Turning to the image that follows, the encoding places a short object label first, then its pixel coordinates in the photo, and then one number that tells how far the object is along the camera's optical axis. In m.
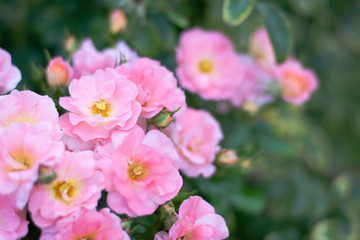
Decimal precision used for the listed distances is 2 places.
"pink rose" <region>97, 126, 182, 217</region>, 0.61
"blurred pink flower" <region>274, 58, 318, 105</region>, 0.83
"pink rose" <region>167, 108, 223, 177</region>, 0.69
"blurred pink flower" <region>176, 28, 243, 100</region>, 0.78
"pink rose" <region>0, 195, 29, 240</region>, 0.58
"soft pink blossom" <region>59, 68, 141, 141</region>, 0.62
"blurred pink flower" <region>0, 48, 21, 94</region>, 0.64
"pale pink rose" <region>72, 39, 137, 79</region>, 0.68
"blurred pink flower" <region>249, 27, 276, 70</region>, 0.87
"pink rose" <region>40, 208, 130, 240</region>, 0.59
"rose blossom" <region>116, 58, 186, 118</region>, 0.65
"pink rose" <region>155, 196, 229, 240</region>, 0.61
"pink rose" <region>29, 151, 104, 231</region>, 0.59
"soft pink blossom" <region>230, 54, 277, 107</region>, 0.83
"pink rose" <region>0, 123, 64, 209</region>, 0.58
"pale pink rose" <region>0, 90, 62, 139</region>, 0.61
